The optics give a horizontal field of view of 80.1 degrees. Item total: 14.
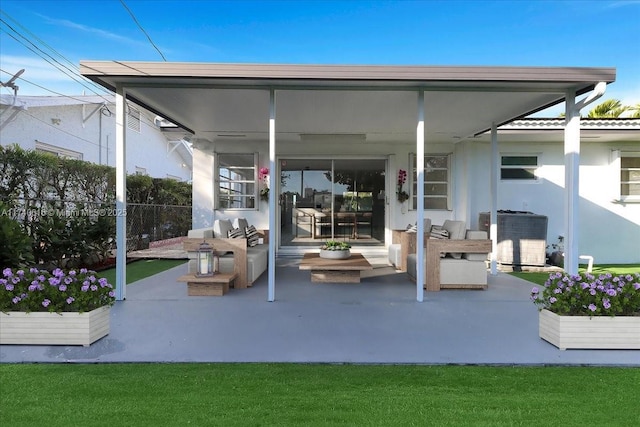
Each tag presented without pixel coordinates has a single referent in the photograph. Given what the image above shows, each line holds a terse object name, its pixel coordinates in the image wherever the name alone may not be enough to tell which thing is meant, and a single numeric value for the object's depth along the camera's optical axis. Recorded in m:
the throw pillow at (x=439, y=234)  6.18
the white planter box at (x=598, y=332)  3.17
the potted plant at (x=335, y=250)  6.30
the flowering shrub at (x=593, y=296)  3.19
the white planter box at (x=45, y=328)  3.18
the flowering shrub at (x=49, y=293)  3.20
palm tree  15.38
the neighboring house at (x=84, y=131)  8.84
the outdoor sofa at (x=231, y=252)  5.61
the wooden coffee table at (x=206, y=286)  5.12
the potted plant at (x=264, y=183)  8.80
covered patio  4.35
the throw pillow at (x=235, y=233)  6.25
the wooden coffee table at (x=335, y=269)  5.75
